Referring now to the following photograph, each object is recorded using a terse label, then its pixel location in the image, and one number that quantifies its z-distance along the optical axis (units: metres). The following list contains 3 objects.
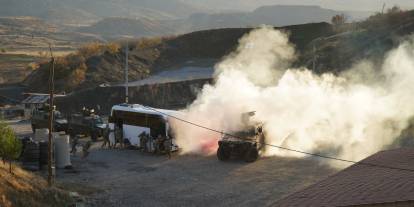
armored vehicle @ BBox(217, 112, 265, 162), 24.78
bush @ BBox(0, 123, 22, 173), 19.62
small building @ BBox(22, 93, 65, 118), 41.84
